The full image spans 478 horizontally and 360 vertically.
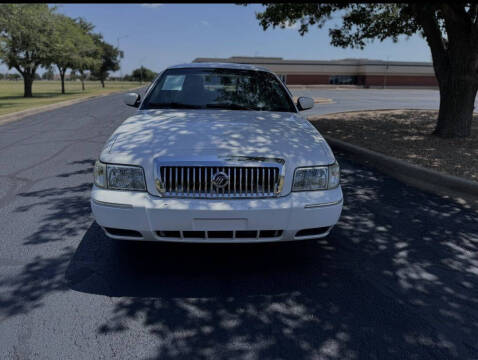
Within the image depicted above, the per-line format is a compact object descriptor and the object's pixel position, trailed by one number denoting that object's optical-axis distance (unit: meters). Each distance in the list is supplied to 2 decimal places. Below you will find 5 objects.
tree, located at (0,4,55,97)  28.02
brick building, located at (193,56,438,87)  64.06
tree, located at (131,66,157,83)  127.72
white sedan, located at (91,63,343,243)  3.14
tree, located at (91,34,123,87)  78.06
